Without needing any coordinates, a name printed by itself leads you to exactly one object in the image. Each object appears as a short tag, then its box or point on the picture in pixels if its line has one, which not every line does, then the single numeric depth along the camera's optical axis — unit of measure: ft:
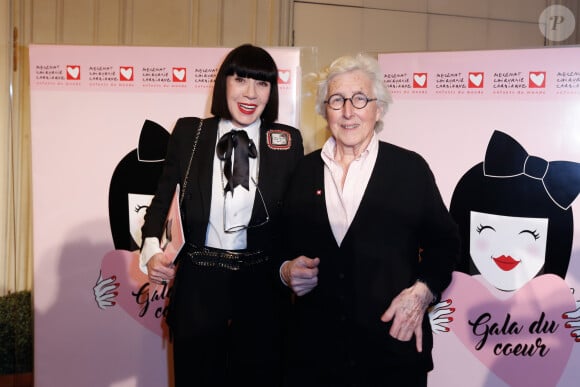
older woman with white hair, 5.67
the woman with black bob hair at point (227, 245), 6.70
